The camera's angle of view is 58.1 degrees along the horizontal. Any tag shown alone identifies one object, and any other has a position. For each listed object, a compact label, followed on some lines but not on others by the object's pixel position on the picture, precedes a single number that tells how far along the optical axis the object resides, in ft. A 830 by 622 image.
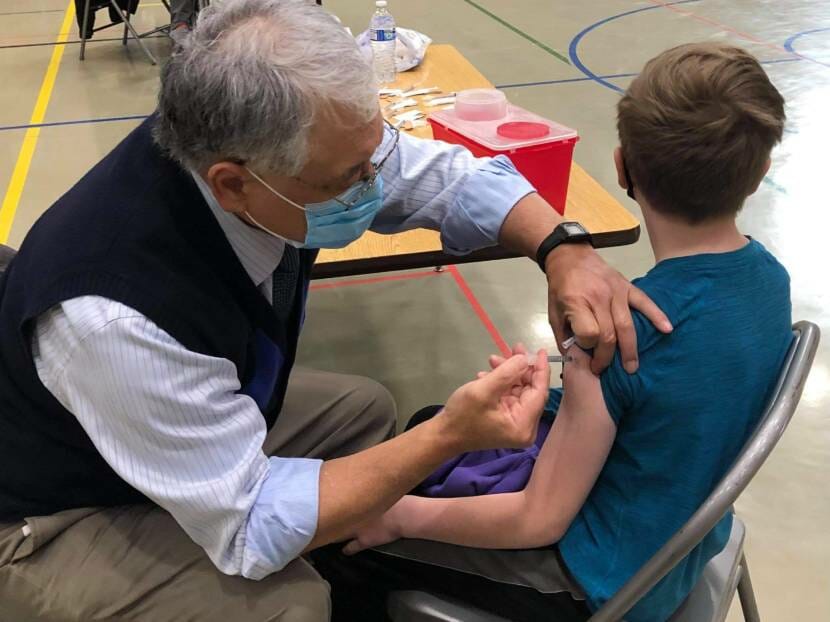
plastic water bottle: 8.22
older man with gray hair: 3.09
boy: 3.10
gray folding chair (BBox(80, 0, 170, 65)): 16.45
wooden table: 5.48
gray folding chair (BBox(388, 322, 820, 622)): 2.86
